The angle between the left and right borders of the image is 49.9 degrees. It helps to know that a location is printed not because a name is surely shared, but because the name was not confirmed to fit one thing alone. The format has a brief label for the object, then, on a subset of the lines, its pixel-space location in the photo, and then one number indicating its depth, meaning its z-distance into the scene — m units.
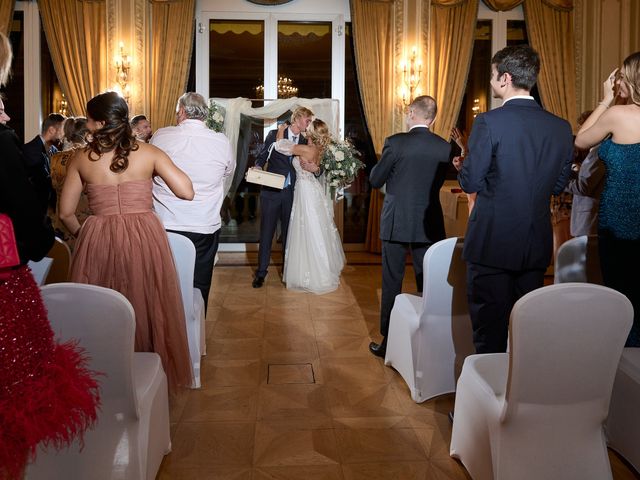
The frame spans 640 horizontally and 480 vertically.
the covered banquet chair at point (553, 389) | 2.24
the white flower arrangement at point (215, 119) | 7.47
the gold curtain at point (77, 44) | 8.38
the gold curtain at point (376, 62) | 8.59
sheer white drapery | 8.19
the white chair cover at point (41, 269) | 3.38
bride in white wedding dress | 6.55
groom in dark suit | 6.79
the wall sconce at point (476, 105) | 9.29
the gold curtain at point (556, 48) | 8.62
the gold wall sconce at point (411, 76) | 8.49
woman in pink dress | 3.18
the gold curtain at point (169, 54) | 8.41
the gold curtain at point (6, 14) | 8.27
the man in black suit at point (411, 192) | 4.27
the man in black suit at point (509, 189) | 3.06
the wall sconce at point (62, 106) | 8.74
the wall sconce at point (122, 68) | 8.23
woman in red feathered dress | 1.70
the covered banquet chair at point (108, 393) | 2.22
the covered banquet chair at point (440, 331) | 3.50
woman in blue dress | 3.00
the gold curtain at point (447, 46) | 8.62
